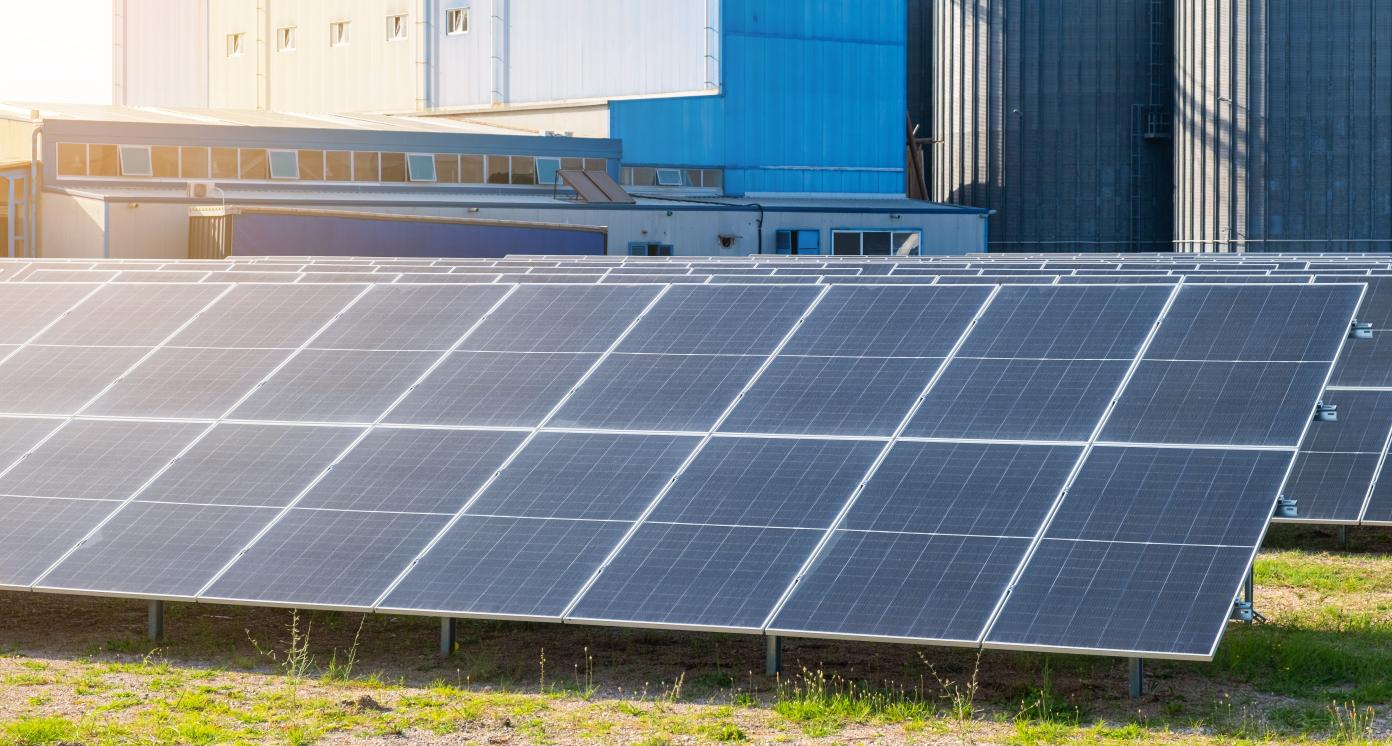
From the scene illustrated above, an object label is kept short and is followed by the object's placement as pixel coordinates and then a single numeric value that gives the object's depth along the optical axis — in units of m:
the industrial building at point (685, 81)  65.06
